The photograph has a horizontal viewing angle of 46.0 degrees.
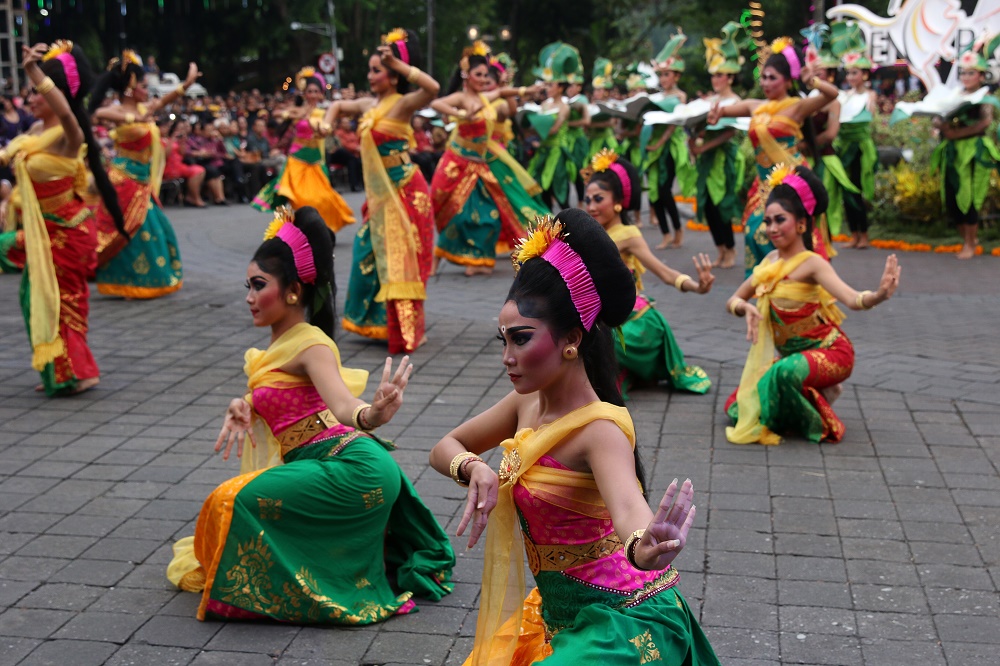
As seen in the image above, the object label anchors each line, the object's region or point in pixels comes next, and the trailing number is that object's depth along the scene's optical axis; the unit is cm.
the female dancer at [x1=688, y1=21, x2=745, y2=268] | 1141
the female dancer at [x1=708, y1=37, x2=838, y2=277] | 902
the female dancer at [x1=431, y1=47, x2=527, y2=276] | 1018
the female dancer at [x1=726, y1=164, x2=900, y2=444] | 577
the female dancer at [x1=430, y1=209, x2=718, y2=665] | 258
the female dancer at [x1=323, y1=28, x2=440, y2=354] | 775
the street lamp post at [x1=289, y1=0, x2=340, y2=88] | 3206
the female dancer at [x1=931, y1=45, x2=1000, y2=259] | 1141
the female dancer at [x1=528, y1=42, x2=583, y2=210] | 1399
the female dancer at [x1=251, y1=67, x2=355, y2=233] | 1159
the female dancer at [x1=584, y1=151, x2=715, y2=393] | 643
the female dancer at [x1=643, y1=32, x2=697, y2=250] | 1279
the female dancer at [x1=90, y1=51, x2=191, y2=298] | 975
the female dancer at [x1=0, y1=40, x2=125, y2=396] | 656
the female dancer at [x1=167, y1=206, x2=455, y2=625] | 376
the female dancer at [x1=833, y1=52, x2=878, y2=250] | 1219
